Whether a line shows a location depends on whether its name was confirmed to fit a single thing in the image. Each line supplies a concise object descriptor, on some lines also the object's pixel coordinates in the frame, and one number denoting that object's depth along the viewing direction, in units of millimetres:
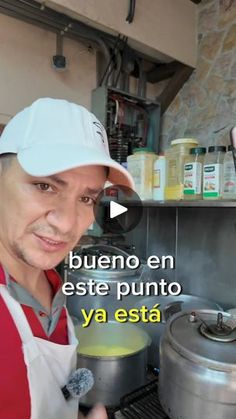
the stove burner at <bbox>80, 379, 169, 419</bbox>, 780
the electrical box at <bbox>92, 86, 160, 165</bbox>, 1658
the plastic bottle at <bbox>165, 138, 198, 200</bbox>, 1157
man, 471
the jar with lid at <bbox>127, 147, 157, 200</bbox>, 1295
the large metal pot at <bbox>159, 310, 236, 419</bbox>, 634
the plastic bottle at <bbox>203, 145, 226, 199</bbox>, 1035
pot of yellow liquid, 834
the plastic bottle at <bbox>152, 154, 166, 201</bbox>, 1251
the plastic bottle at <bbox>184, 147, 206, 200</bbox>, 1094
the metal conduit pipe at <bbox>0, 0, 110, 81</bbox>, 1328
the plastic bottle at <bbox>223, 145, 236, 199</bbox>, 997
